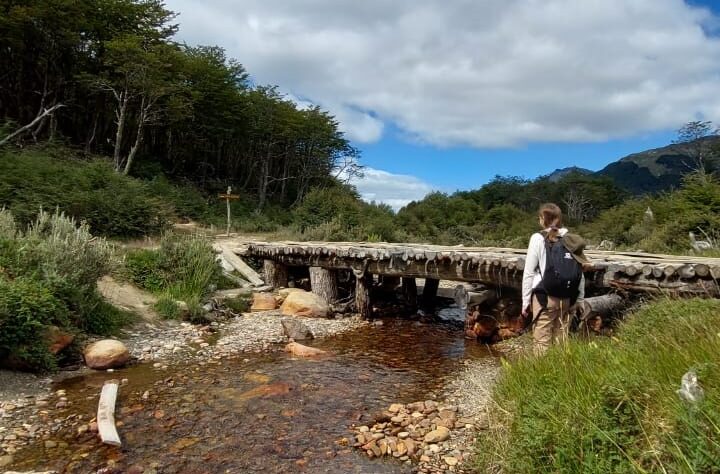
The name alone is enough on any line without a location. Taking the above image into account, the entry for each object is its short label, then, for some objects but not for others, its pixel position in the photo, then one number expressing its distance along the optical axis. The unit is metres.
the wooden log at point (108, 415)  3.95
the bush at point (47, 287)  5.34
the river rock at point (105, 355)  5.91
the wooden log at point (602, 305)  5.62
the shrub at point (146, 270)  9.38
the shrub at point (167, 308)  8.41
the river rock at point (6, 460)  3.56
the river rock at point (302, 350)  6.96
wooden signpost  18.83
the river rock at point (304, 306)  9.73
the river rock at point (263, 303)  10.02
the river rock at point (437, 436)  4.05
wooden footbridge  5.69
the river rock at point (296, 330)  7.98
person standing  4.86
